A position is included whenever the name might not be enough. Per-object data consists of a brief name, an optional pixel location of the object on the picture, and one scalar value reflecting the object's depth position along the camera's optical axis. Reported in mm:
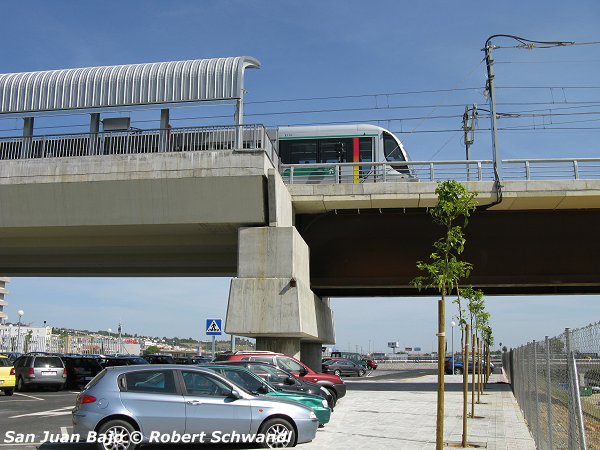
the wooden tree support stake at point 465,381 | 12297
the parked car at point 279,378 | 14508
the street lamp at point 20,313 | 44925
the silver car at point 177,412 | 10141
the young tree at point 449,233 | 10562
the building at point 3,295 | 136738
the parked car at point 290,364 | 17092
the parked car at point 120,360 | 28234
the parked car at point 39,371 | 25266
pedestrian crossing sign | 27250
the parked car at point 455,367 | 47812
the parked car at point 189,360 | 31509
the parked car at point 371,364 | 59334
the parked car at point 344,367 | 43562
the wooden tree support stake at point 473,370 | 14073
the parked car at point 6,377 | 22375
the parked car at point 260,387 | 12023
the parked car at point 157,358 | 30656
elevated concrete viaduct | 22781
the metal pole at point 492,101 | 24453
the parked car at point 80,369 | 28734
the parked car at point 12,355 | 31809
